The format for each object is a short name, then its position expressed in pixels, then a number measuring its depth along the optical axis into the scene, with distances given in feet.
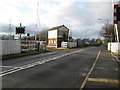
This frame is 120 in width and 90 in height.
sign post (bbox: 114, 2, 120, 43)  20.74
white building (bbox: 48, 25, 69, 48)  167.43
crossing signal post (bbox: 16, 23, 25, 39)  80.33
